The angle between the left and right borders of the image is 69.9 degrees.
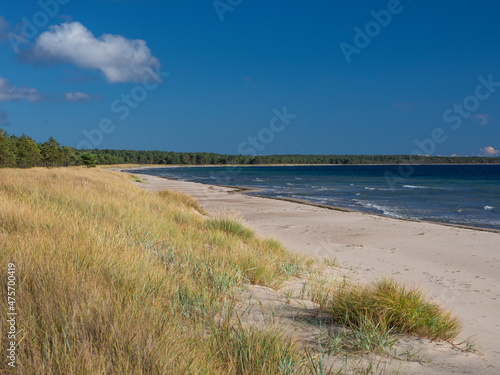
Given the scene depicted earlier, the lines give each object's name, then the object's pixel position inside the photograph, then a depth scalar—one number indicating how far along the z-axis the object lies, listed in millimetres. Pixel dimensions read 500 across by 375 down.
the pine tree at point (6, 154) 67250
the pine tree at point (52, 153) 92375
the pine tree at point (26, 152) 82800
